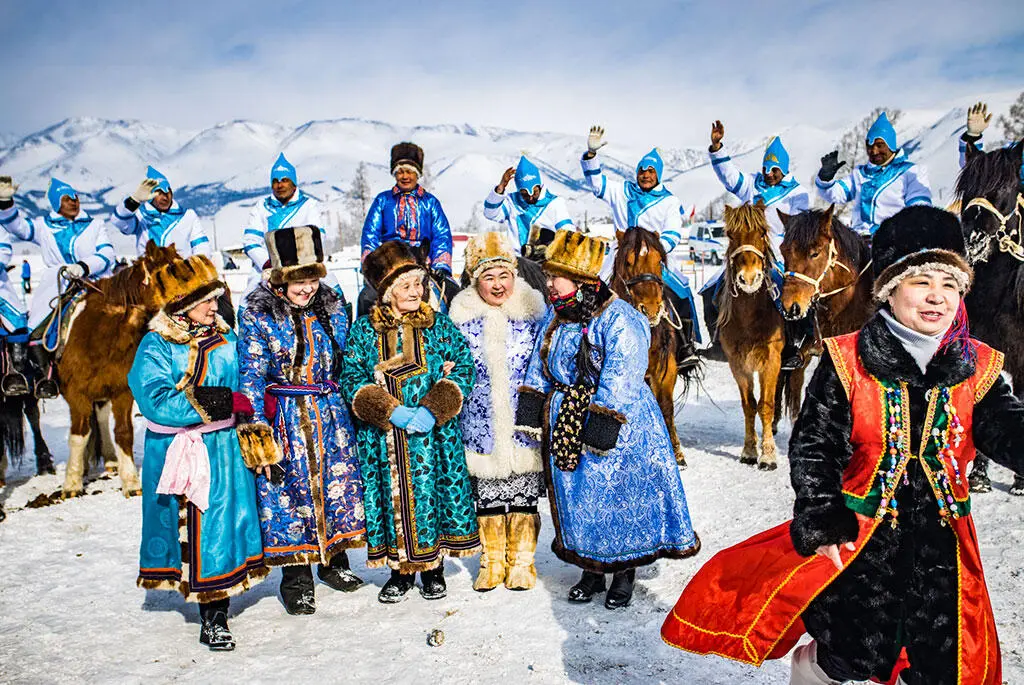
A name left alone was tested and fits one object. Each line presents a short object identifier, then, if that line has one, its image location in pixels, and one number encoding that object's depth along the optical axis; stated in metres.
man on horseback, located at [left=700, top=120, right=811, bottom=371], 7.88
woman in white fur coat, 3.88
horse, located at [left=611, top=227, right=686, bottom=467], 5.71
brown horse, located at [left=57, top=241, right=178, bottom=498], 6.28
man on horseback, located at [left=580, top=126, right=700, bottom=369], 6.98
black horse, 5.01
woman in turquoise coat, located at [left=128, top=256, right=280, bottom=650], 3.33
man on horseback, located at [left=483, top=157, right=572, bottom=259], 8.95
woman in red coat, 2.02
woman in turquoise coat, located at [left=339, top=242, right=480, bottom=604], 3.74
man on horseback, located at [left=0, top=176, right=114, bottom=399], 6.85
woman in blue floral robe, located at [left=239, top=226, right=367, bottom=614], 3.65
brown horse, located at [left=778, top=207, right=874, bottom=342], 5.91
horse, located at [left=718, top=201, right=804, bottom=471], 6.24
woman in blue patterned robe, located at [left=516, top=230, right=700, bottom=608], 3.59
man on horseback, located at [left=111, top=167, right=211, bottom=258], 7.85
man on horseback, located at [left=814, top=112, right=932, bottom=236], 7.24
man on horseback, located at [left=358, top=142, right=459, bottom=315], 5.52
